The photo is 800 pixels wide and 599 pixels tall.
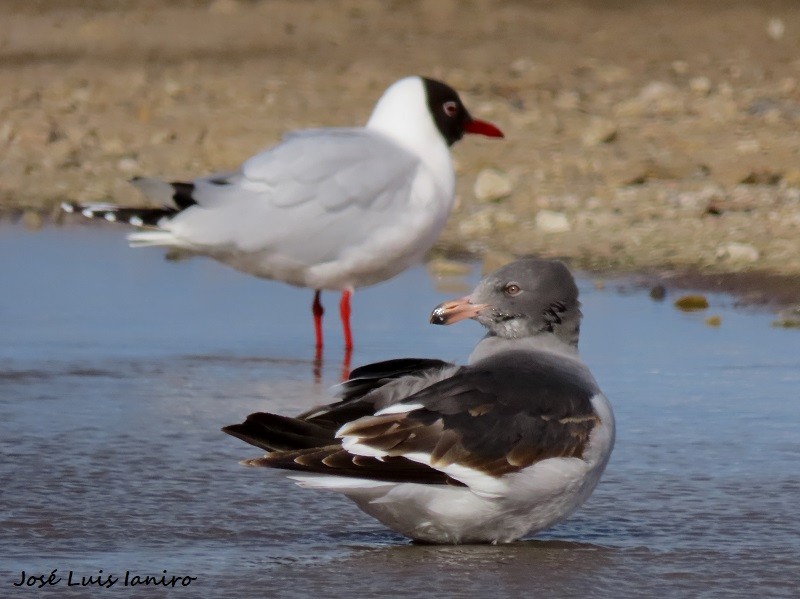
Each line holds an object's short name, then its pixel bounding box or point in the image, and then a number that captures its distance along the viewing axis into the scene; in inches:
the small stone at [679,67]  609.0
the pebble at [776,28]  676.1
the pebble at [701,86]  559.7
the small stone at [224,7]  749.9
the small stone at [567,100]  532.1
